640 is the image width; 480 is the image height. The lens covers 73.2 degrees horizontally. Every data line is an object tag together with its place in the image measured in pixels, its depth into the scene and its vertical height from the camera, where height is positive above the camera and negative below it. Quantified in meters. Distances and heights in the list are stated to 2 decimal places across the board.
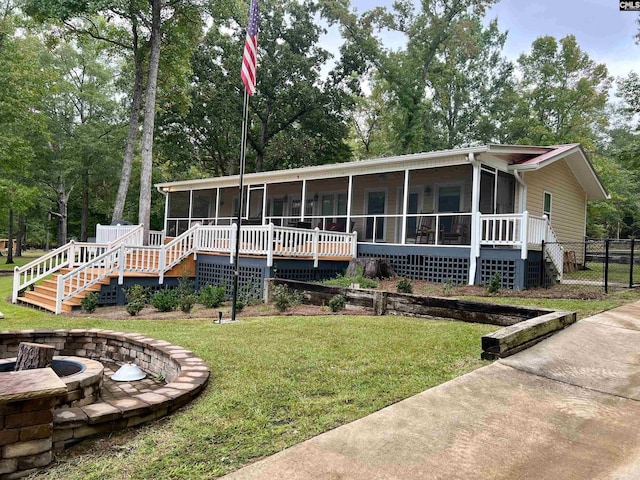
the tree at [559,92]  24.03 +9.35
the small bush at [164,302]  8.99 -1.33
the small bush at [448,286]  9.24 -0.80
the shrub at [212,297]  9.29 -1.24
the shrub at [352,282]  9.78 -0.81
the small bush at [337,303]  7.41 -0.98
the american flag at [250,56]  7.59 +3.29
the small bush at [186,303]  8.68 -1.30
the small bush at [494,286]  8.91 -0.68
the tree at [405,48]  26.36 +12.60
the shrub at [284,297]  7.73 -1.00
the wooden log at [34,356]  3.35 -0.97
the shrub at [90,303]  9.12 -1.44
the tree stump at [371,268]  11.16 -0.52
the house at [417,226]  10.29 +0.74
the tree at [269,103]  24.64 +8.34
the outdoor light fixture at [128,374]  4.08 -1.32
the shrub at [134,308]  8.63 -1.42
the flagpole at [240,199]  7.10 +0.72
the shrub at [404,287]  8.73 -0.76
